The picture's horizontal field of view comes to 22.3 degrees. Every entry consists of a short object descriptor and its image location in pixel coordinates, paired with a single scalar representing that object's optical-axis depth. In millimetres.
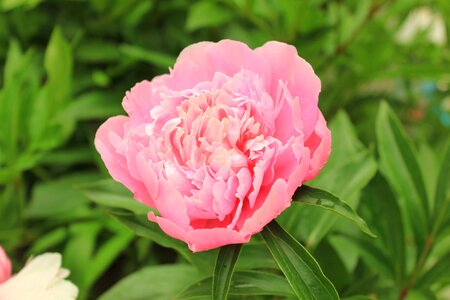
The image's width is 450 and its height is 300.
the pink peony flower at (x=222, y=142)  595
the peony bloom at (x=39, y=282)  678
